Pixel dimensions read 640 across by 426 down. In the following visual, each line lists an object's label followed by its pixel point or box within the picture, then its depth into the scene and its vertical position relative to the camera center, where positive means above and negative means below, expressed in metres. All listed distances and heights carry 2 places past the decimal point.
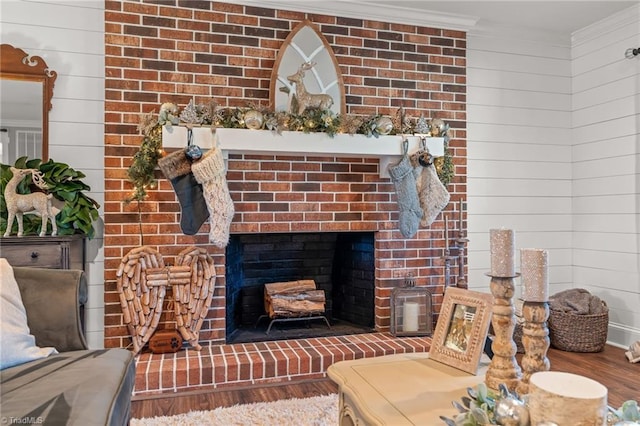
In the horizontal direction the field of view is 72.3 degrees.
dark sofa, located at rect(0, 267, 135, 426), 1.16 -0.50
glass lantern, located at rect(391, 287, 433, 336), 3.09 -0.69
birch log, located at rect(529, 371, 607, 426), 0.91 -0.39
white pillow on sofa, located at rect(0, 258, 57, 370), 1.43 -0.38
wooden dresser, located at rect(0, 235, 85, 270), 2.26 -0.18
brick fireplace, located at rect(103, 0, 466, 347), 2.73 +0.75
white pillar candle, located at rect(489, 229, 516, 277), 1.28 -0.11
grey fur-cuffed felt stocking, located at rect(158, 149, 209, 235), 2.51 +0.16
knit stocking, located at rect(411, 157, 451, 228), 2.95 +0.17
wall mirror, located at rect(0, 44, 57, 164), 2.60 +0.68
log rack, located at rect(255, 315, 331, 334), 3.10 -0.74
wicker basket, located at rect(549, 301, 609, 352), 3.13 -0.83
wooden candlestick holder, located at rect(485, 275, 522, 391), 1.28 -0.37
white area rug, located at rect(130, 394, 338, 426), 2.07 -0.98
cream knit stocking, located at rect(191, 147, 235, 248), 2.54 +0.14
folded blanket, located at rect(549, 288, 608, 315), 3.20 -0.65
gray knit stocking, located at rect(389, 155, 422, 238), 2.90 +0.14
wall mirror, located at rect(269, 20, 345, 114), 2.93 +1.00
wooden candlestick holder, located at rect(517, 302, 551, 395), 1.20 -0.34
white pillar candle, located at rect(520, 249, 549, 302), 1.20 -0.17
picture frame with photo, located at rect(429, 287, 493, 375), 1.46 -0.39
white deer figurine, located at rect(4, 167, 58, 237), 2.36 +0.07
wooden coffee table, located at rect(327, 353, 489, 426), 1.17 -0.53
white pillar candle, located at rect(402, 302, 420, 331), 3.10 -0.71
